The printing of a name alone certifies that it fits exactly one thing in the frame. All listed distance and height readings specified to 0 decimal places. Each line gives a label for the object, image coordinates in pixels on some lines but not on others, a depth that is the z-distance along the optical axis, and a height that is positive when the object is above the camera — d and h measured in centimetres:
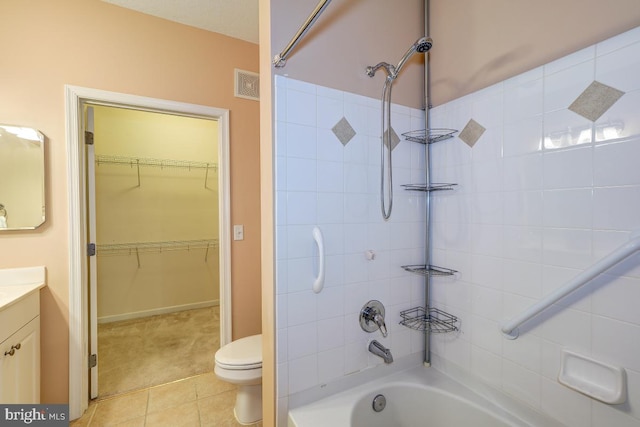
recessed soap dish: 86 -58
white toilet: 157 -96
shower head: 104 +66
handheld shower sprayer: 129 +34
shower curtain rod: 92 +65
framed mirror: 157 +20
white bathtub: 110 -87
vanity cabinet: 126 -72
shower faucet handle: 130 -53
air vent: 217 +103
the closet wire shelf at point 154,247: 314 -46
